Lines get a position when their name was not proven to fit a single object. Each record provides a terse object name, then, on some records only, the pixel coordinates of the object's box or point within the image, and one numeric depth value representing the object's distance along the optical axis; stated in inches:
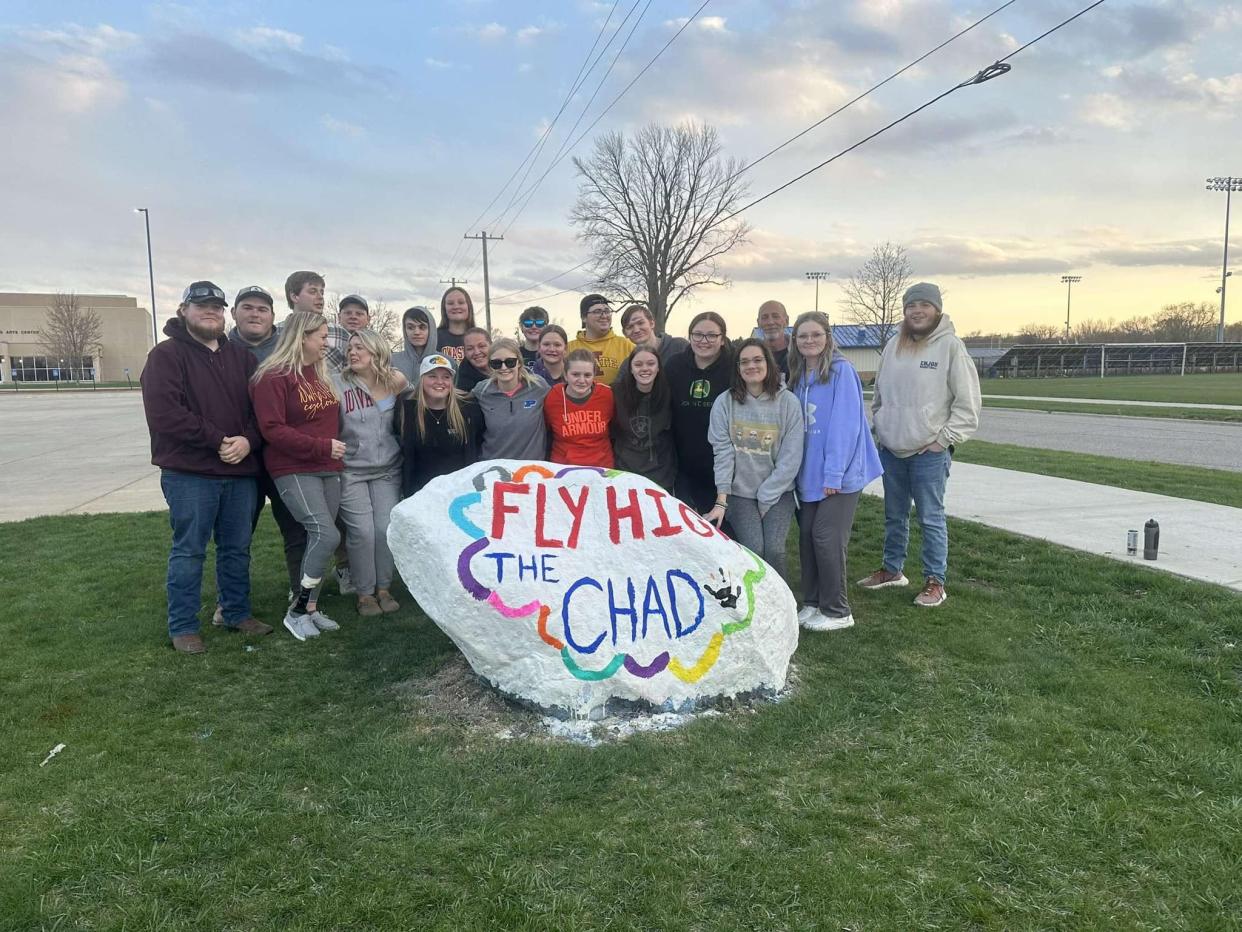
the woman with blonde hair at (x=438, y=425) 192.2
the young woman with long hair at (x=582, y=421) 190.7
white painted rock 145.6
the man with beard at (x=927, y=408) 199.2
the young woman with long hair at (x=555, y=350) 210.4
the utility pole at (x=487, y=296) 1730.4
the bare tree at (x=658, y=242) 1578.5
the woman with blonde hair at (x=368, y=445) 195.5
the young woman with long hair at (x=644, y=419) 191.8
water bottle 229.8
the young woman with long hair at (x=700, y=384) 193.3
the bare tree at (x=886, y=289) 1636.3
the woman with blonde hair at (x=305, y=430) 178.4
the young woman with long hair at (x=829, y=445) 185.9
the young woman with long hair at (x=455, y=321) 248.7
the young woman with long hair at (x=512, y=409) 191.3
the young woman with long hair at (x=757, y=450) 183.8
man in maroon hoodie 172.4
